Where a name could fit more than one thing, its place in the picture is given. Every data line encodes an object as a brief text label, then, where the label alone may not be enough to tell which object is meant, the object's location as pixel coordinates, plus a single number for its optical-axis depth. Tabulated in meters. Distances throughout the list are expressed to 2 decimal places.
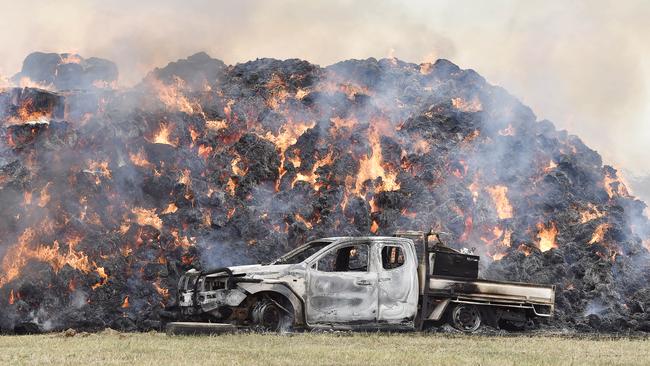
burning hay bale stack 26.45
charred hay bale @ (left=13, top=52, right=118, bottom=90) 40.44
